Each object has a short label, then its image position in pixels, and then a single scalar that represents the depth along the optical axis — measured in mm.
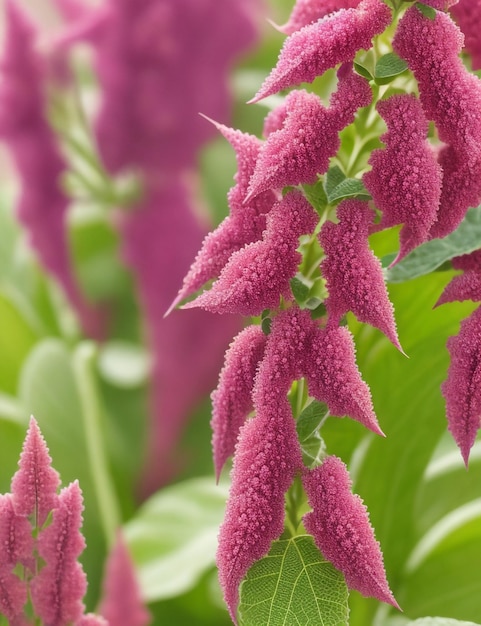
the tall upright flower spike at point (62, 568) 693
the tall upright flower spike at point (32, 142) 1292
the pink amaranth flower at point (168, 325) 1388
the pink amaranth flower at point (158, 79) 1300
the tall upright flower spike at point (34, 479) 685
